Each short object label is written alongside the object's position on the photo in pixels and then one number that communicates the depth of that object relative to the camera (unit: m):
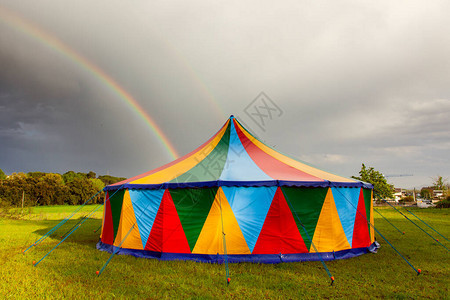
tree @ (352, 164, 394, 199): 38.19
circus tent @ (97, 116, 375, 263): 5.89
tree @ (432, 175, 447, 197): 36.38
